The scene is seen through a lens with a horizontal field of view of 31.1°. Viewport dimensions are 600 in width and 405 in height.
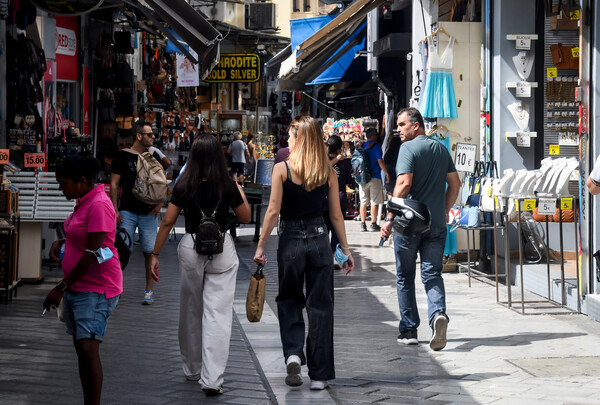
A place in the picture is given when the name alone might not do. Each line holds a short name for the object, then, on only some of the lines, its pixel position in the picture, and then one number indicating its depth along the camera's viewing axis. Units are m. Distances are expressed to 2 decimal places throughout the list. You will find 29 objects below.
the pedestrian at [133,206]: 10.91
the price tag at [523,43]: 12.52
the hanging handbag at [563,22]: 12.65
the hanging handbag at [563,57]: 12.76
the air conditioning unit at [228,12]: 44.62
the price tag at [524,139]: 12.59
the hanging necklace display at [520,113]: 12.70
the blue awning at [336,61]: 24.78
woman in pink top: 5.85
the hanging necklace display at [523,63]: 12.64
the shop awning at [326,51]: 15.91
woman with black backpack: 7.11
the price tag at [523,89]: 12.60
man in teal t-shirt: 8.77
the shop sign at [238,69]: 24.45
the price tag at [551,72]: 12.80
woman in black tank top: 7.21
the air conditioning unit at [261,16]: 48.06
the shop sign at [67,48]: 20.23
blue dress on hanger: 13.55
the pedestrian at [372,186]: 19.67
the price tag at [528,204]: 10.43
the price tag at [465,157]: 12.71
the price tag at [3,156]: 11.77
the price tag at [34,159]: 12.85
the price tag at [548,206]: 10.27
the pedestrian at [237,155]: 30.27
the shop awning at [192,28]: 13.95
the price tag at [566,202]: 10.56
